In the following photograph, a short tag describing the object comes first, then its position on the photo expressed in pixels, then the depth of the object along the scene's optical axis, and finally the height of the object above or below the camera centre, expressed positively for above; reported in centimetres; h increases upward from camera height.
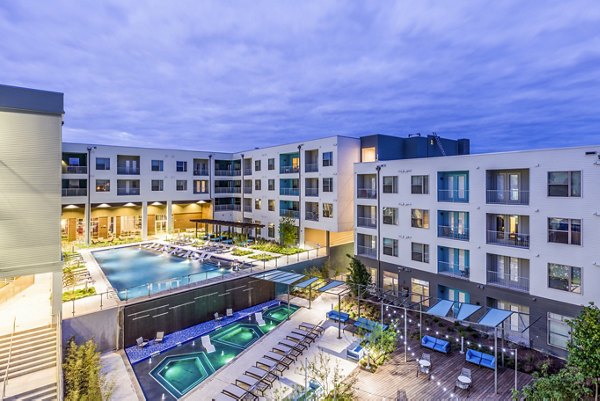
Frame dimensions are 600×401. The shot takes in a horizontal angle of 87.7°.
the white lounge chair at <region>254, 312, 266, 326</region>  1908 -747
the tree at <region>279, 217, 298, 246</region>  2989 -331
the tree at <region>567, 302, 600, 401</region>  1016 -502
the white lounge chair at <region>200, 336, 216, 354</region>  1605 -765
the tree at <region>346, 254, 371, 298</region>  2072 -532
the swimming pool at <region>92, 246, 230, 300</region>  1795 -528
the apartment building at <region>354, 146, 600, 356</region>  1458 -198
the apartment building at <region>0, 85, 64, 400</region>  1322 -55
